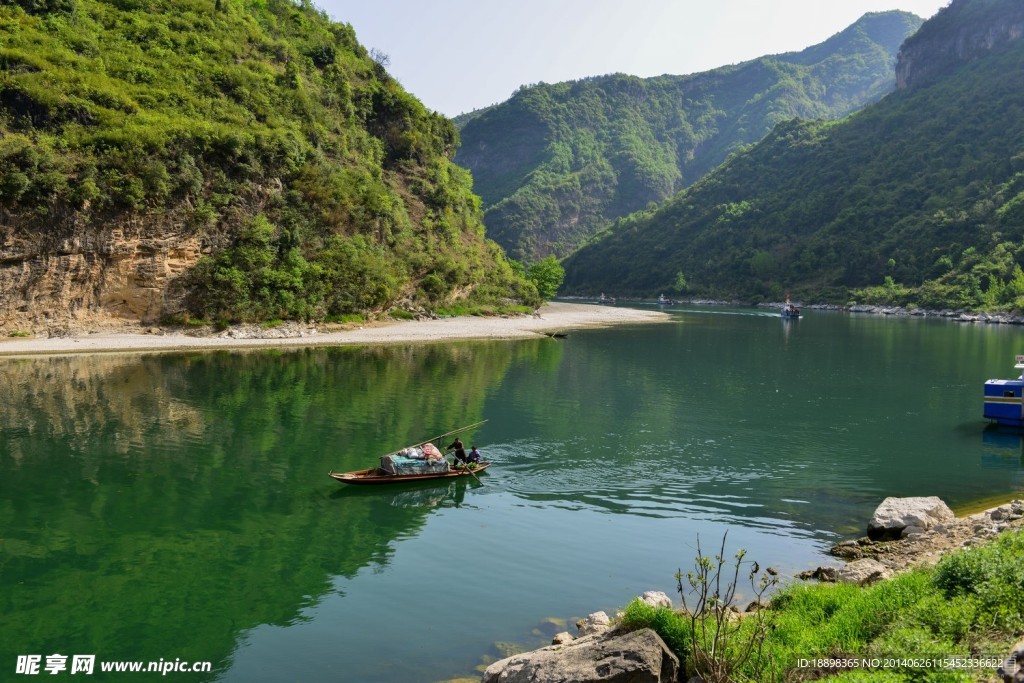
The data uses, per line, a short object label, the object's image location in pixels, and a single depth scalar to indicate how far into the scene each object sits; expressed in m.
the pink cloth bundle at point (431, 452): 24.22
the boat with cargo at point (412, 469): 22.88
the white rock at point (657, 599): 13.38
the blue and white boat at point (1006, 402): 33.19
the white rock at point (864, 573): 13.98
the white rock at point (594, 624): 12.58
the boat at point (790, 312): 114.25
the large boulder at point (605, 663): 9.58
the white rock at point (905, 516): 18.31
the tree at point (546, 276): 122.94
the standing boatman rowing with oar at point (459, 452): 25.18
